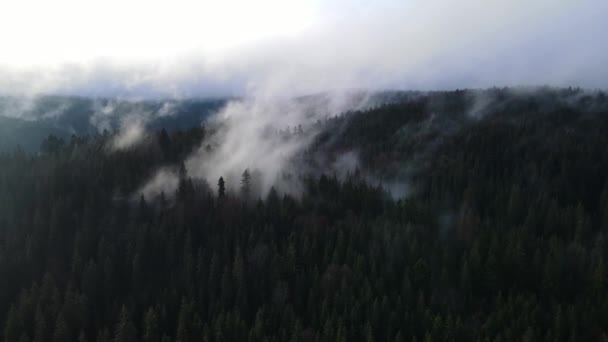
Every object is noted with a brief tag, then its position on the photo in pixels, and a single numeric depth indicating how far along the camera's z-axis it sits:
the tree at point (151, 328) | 115.38
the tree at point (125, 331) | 111.06
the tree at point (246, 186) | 190.12
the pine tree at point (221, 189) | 187.62
